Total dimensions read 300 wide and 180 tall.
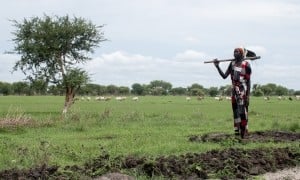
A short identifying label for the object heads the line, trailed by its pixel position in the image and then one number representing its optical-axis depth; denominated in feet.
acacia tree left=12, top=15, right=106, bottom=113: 100.07
